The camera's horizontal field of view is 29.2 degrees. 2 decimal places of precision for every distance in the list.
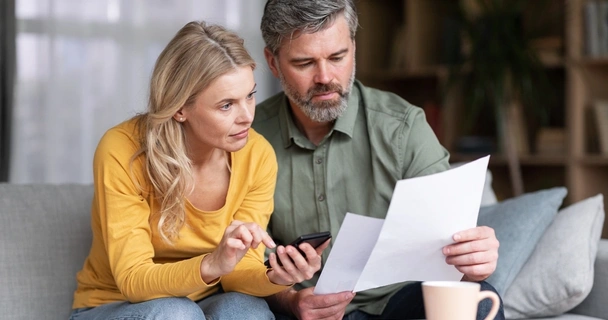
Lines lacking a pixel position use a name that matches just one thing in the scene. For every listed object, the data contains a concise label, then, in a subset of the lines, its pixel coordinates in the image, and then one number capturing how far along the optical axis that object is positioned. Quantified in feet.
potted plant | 14.79
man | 8.48
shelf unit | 14.83
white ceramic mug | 6.20
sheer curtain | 14.86
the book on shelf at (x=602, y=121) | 14.44
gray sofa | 8.61
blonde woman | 7.45
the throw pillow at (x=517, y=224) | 8.97
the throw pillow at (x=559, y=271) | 8.72
